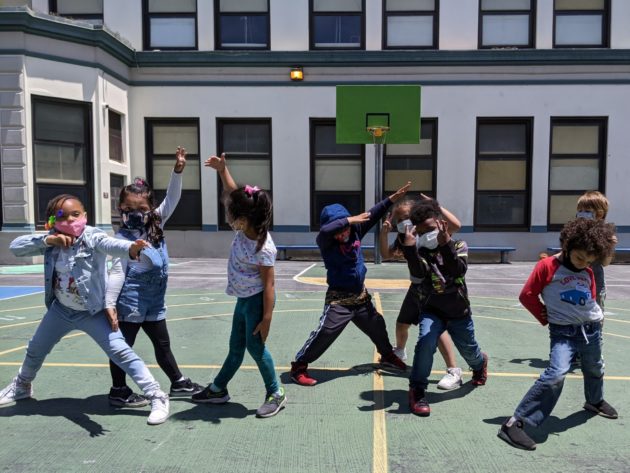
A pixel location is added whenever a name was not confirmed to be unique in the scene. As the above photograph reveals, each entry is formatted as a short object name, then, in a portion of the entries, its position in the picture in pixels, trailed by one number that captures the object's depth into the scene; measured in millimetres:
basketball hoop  13875
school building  15344
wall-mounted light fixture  15328
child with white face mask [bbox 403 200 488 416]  3785
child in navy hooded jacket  4324
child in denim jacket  3521
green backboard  14250
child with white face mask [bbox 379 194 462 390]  4039
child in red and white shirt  3293
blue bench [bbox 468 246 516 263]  14977
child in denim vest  3711
